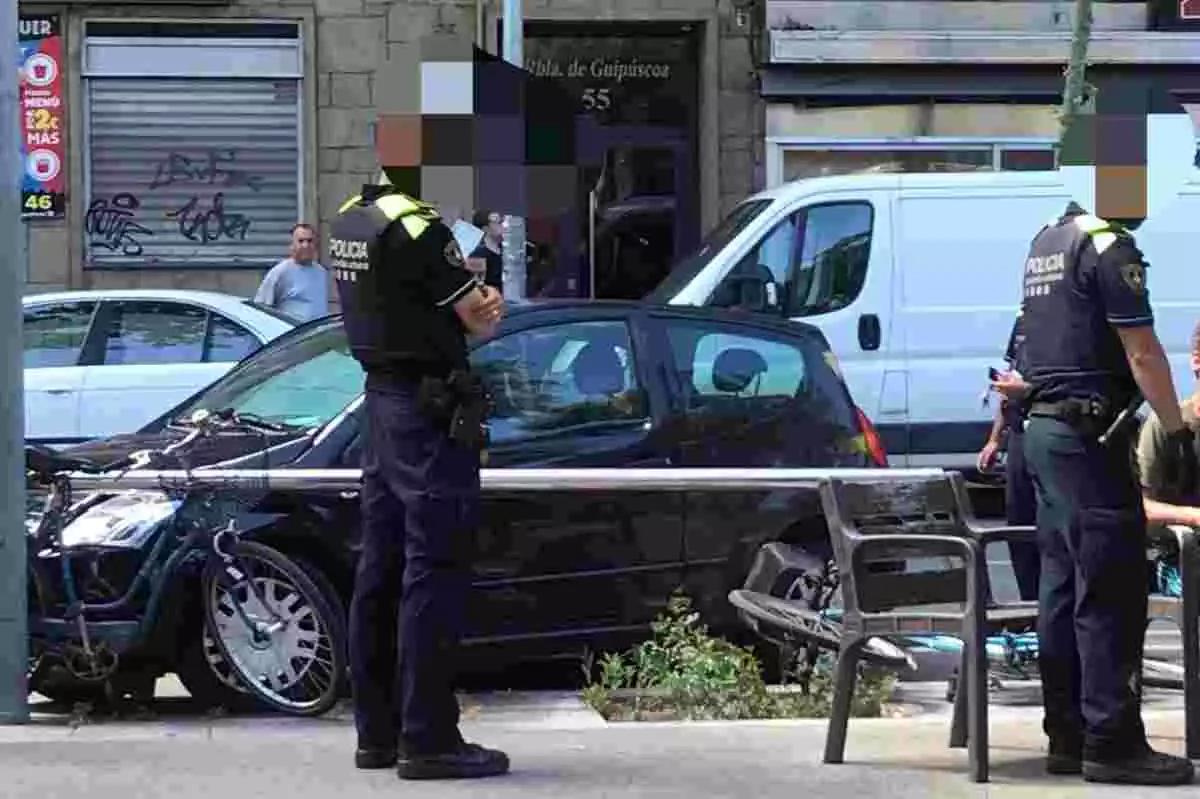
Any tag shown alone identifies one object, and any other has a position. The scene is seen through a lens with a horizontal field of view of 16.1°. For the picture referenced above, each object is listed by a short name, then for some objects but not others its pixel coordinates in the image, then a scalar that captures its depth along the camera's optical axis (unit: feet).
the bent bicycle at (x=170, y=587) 47.73
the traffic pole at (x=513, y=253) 107.11
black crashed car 50.54
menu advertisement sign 121.36
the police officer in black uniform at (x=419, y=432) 38.33
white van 87.93
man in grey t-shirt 100.98
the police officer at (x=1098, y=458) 37.79
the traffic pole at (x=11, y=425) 45.91
